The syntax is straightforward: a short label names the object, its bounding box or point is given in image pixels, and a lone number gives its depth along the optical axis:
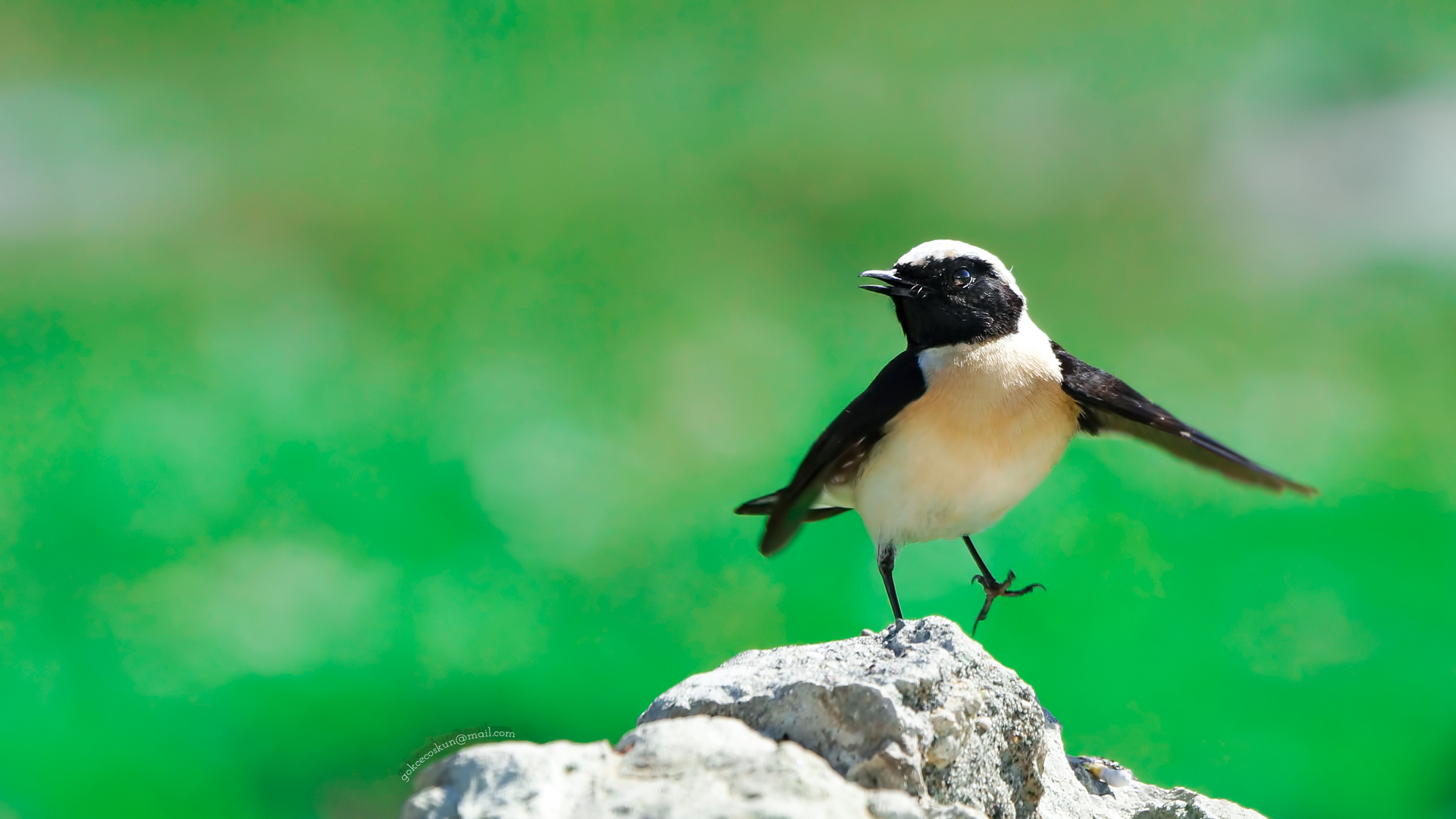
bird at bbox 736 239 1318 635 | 5.47
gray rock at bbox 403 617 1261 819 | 5.31
